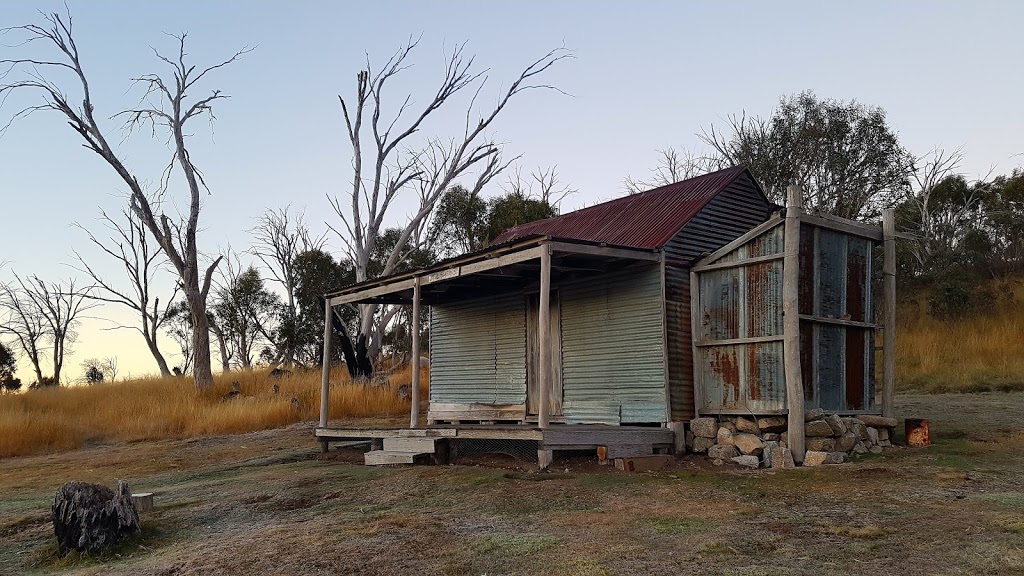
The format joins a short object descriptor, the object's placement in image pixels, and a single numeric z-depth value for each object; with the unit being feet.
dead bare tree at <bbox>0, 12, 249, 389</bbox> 79.25
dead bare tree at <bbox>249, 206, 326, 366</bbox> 111.75
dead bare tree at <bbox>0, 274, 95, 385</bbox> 137.08
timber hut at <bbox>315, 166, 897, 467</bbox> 36.14
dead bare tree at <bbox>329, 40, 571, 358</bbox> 87.66
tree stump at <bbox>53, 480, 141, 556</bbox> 25.54
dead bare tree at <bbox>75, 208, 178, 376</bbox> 115.65
